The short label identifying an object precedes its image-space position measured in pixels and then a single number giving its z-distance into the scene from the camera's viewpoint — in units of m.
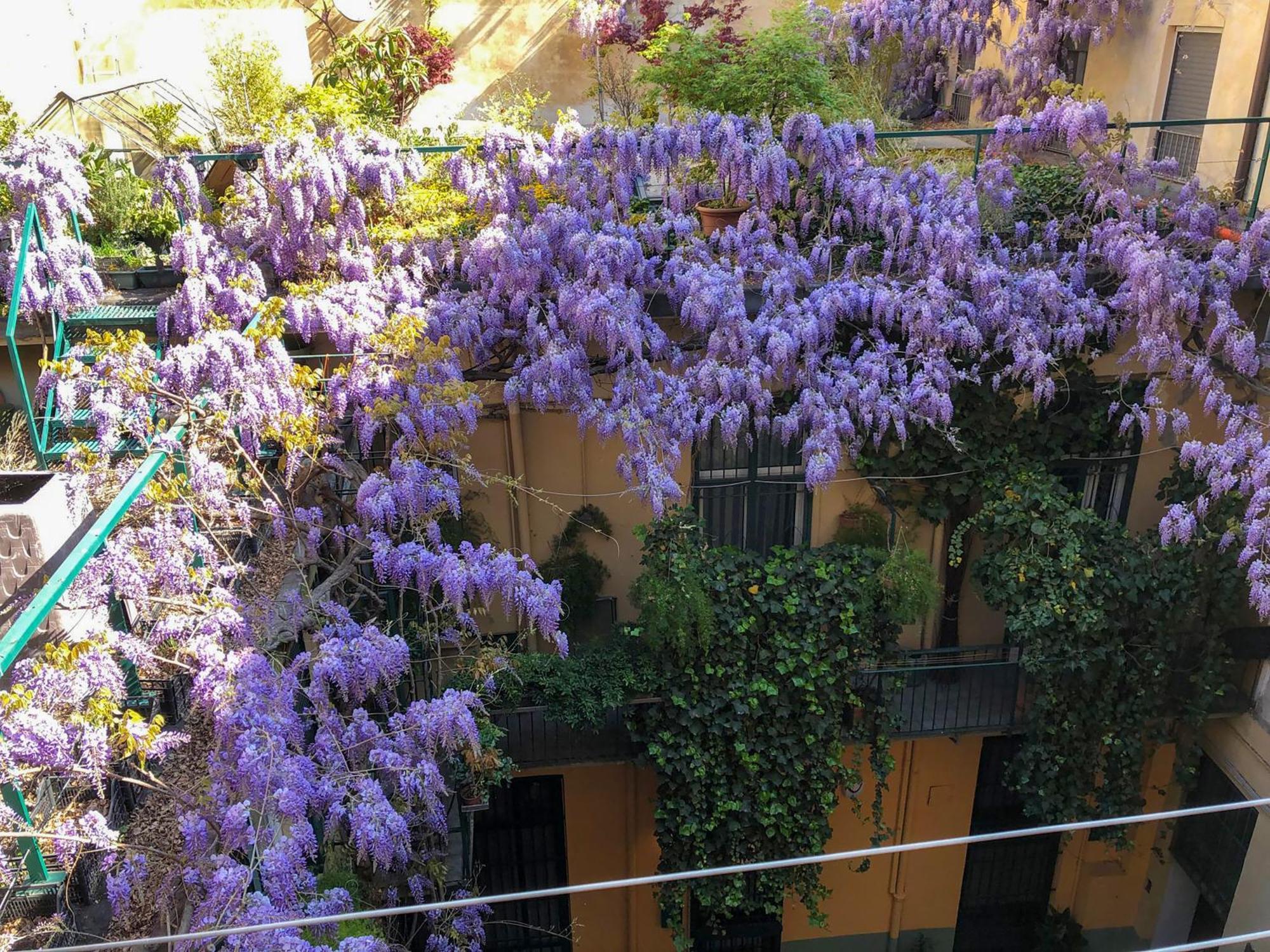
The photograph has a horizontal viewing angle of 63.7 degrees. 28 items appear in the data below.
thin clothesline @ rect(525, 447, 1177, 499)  9.25
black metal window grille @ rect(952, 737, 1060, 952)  11.16
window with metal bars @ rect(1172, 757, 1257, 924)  9.75
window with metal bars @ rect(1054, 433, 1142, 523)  9.67
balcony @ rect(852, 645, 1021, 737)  9.38
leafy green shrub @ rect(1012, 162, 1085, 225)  9.80
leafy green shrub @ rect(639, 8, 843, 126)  9.68
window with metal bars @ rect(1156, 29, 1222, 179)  10.48
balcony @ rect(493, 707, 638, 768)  9.31
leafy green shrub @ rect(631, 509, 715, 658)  8.38
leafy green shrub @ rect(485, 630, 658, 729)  8.55
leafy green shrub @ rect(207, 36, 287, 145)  10.03
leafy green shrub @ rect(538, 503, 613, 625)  9.44
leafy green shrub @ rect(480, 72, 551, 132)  9.72
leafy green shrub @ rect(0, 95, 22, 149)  9.01
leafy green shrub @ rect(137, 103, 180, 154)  9.66
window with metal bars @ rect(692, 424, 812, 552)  9.29
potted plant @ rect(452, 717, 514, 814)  6.86
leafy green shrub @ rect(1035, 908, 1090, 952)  11.40
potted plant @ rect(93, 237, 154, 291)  9.02
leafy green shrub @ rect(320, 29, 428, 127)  13.59
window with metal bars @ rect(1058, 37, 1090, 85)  12.62
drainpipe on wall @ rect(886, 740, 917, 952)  10.59
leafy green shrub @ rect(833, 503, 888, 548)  9.57
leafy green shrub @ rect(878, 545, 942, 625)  8.70
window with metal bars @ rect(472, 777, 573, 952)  10.59
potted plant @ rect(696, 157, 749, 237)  9.42
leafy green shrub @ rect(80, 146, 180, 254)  9.18
